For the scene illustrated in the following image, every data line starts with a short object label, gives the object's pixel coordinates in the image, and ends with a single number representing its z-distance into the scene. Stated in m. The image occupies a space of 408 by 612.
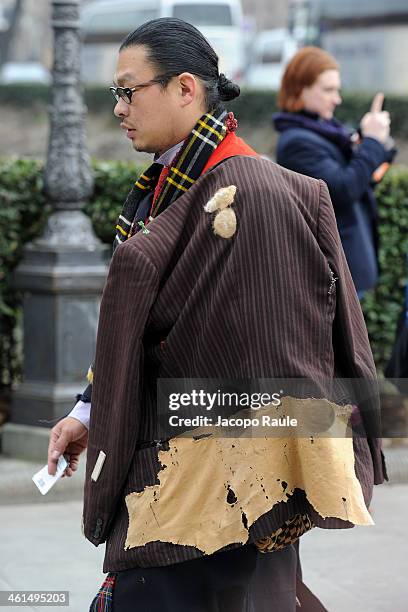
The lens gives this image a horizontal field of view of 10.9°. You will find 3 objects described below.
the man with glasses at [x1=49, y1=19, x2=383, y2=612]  4.14
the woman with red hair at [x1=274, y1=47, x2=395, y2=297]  9.21
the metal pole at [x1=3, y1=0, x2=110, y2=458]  10.45
